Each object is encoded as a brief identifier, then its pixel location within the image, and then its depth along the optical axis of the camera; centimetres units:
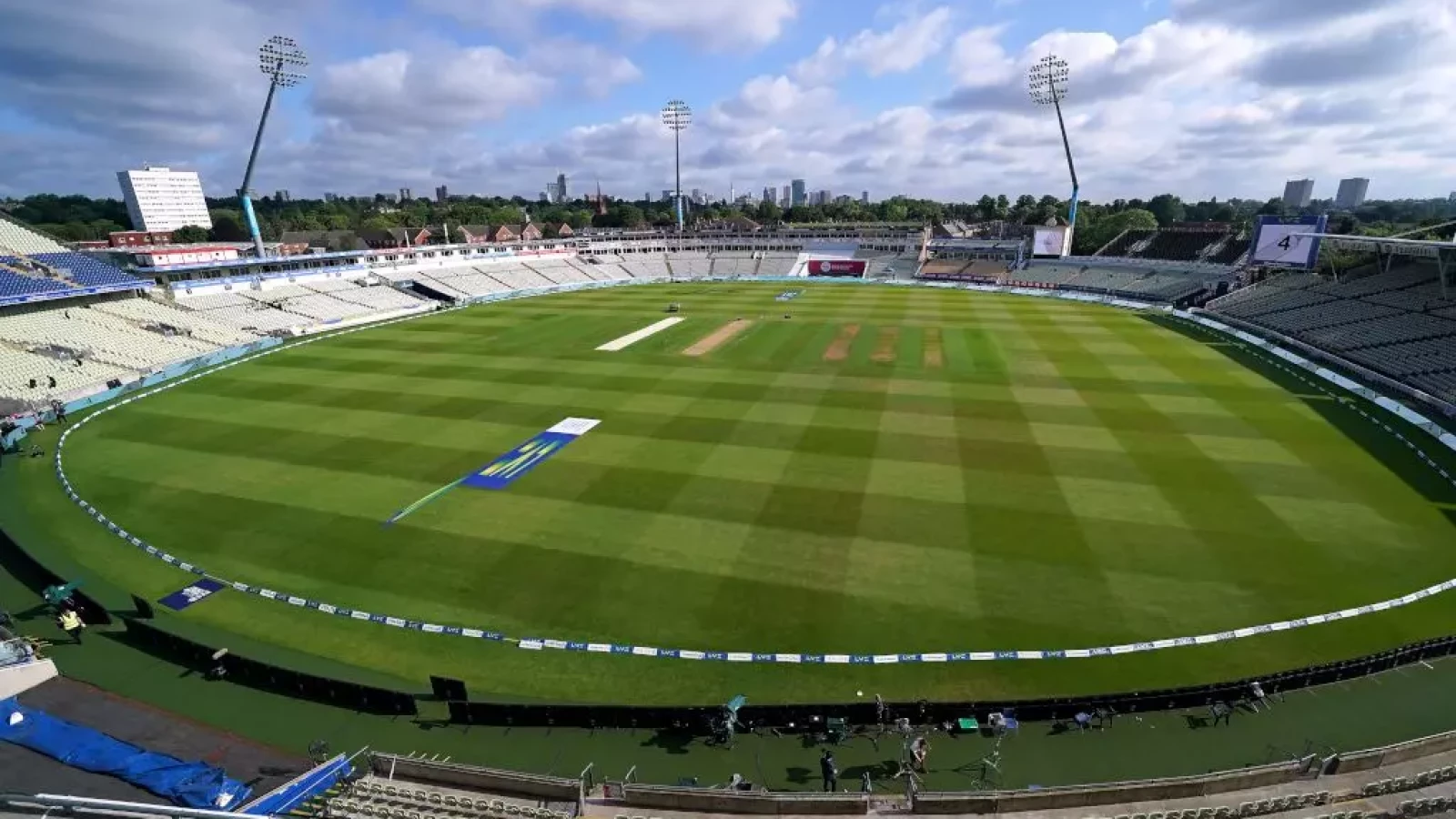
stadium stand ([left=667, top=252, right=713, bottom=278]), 10962
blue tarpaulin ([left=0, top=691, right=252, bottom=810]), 1245
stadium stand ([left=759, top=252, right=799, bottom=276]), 10725
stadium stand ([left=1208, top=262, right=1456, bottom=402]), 3838
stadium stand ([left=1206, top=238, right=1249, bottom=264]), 8031
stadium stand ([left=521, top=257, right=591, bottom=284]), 9960
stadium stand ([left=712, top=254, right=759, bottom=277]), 10901
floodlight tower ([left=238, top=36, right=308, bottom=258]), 7131
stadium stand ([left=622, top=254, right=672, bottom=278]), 10781
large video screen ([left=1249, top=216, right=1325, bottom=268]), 5962
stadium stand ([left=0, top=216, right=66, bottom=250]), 5459
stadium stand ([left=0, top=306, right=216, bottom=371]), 4675
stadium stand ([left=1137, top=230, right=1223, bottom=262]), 8638
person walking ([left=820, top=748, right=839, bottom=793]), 1338
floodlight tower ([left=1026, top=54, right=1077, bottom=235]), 8944
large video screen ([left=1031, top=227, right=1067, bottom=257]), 9356
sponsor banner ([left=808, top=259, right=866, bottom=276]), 10381
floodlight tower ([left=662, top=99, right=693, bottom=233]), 11820
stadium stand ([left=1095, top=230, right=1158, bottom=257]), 9452
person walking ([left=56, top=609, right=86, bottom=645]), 1812
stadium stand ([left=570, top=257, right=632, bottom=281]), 10408
